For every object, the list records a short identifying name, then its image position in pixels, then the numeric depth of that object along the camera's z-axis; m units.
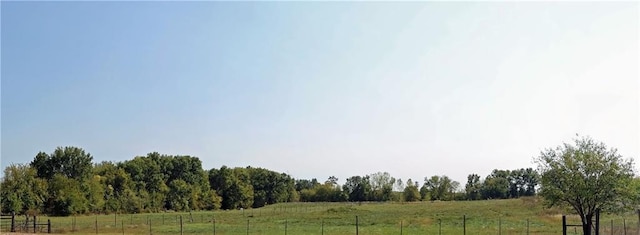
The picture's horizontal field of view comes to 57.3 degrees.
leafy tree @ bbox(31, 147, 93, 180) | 99.88
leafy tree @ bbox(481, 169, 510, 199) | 163.25
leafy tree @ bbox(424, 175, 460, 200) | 172.25
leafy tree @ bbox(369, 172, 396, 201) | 166.50
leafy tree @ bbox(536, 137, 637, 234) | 29.27
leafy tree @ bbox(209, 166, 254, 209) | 139.25
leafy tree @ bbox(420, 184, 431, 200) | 168.62
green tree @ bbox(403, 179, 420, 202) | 165.50
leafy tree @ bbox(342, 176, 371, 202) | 165.50
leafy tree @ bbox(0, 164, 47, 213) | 77.11
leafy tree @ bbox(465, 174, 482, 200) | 164.85
